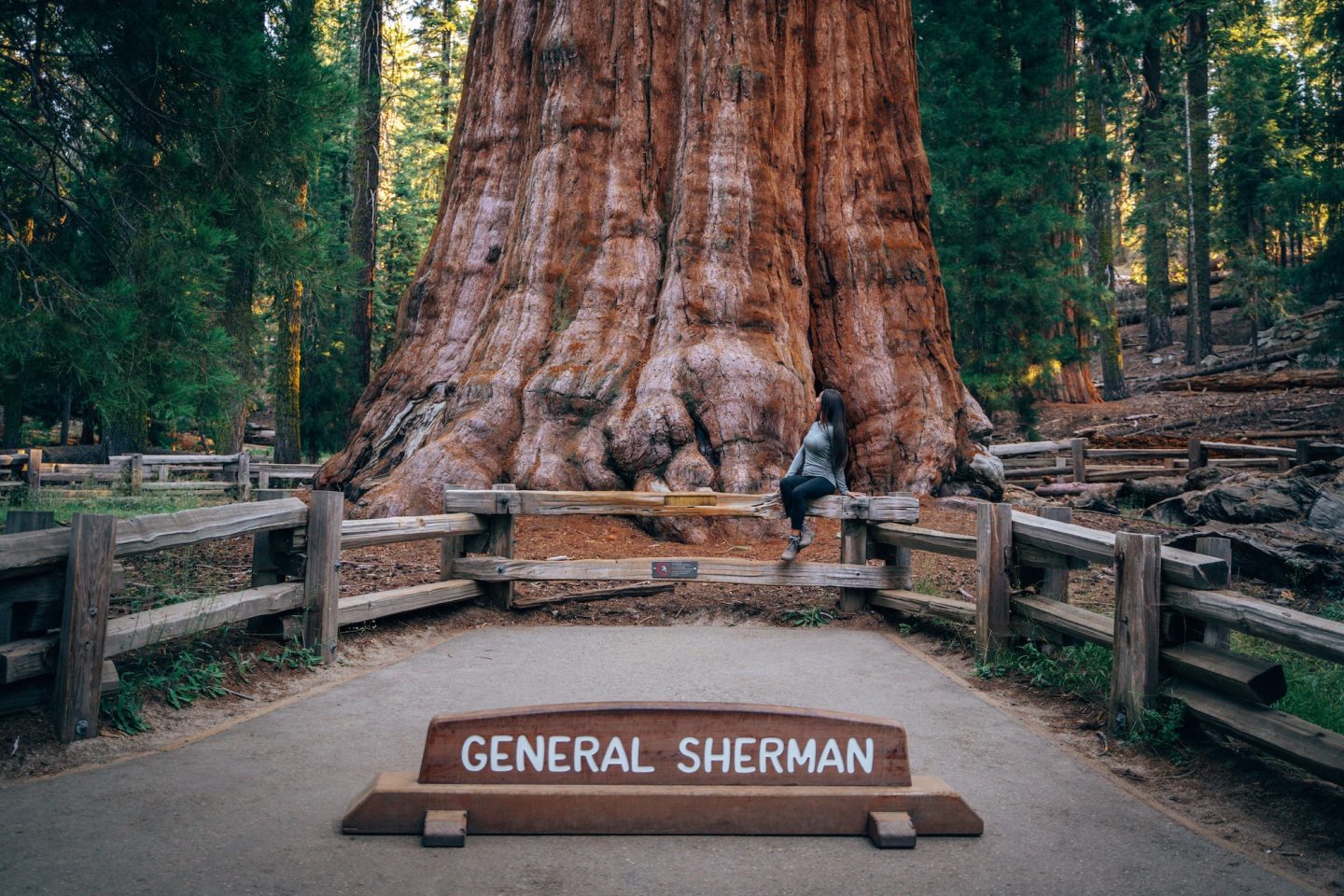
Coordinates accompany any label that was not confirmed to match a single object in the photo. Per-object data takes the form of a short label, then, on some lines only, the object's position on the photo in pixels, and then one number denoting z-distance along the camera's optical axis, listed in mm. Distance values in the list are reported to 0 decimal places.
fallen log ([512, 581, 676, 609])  9961
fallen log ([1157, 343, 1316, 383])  32594
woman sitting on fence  9680
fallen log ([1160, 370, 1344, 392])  28578
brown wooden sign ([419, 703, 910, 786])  4320
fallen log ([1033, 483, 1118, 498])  19094
